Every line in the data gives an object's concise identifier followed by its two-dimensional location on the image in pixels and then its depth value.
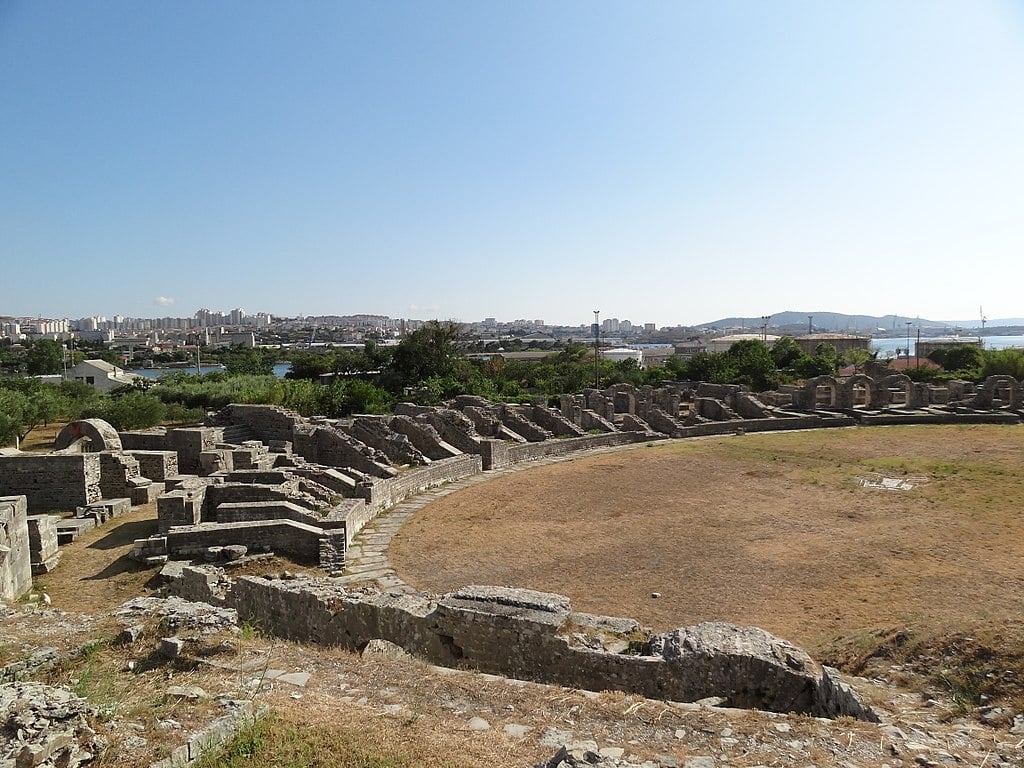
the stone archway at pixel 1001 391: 36.50
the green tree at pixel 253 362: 59.18
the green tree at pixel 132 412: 26.25
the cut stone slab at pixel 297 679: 6.38
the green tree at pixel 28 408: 22.73
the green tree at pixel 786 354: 58.58
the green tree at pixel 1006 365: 47.47
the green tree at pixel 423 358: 43.25
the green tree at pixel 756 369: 44.25
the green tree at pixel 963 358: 55.65
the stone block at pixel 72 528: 14.10
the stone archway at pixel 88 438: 19.69
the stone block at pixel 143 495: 17.45
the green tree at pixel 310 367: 56.41
